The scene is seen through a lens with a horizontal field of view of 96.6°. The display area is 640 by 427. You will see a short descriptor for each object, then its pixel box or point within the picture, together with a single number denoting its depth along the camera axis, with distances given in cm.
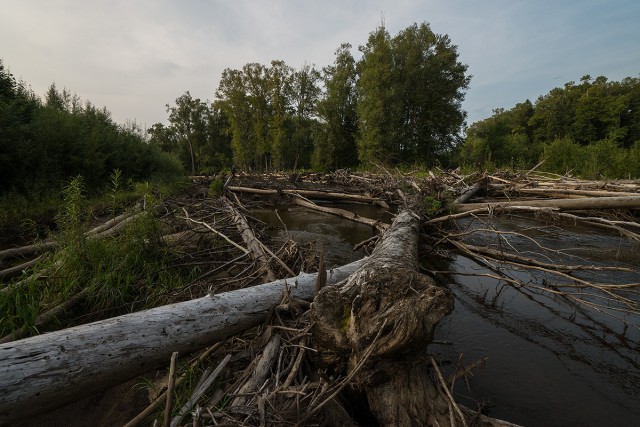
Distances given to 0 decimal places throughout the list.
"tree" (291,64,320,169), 3503
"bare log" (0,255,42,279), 372
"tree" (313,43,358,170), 2903
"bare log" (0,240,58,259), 443
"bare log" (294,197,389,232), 635
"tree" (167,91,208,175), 4212
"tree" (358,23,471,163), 2452
